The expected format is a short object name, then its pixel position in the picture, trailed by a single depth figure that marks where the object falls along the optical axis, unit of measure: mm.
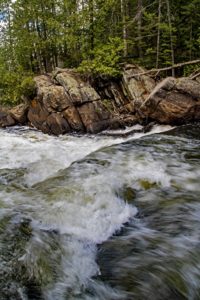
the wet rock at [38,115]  13797
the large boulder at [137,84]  13942
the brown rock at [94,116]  13002
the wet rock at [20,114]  15239
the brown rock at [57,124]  13176
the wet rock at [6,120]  15664
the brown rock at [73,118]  13125
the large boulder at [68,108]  13148
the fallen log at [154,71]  14633
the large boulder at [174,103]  12469
